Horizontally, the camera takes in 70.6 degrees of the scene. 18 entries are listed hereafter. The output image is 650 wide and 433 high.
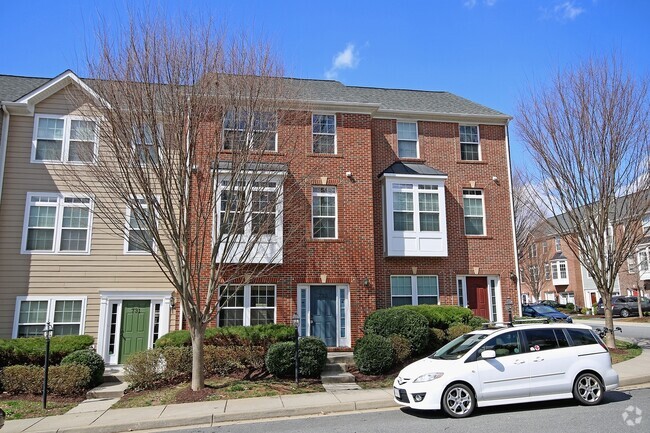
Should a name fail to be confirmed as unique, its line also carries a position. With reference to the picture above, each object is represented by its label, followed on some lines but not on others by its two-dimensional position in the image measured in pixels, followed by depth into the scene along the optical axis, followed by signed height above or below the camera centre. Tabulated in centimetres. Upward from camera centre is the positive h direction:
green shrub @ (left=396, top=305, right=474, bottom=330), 1445 -64
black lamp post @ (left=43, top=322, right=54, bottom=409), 1032 -156
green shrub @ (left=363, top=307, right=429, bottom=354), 1313 -94
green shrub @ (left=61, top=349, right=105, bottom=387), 1168 -169
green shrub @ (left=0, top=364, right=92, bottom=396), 1113 -206
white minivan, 834 -144
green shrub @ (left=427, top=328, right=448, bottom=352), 1390 -135
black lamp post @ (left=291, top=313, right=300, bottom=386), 1134 -105
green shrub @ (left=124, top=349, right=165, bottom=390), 1148 -188
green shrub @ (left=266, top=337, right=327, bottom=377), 1187 -166
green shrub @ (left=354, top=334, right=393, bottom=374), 1206 -161
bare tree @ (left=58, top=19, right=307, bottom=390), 993 +346
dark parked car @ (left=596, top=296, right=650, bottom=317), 3528 -95
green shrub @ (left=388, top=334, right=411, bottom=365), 1257 -147
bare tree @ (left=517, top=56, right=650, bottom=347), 1430 +359
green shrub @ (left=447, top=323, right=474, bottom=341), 1394 -110
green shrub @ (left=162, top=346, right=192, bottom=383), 1187 -178
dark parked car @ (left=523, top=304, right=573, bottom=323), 2425 -100
